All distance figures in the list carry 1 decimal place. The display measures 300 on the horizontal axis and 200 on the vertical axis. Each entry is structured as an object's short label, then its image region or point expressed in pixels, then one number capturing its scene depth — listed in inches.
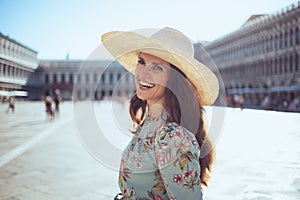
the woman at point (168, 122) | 47.8
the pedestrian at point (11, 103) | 950.1
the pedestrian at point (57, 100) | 716.7
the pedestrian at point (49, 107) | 638.3
